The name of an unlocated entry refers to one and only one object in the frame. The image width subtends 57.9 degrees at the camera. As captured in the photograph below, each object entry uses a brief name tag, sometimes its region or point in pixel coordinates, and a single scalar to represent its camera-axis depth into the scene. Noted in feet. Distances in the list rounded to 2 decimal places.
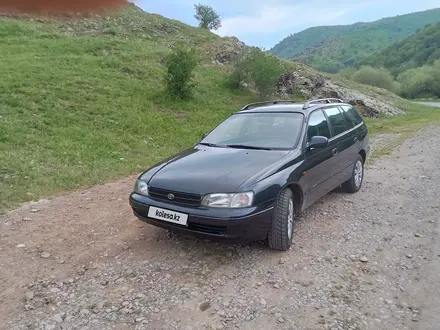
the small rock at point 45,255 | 13.35
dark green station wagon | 12.39
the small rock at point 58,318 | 9.97
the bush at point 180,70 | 48.24
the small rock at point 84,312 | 10.24
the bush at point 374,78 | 169.98
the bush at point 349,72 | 192.75
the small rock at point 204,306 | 10.41
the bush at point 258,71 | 57.77
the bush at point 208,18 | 116.16
